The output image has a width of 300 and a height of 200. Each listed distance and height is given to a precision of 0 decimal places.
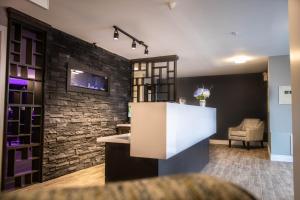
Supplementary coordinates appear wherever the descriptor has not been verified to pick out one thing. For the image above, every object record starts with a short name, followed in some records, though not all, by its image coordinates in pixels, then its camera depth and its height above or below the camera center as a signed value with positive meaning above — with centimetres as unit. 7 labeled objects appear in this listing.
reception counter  221 -38
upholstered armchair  632 -65
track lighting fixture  340 +121
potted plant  437 +29
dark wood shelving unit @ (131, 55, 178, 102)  516 +98
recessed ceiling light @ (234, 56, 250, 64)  525 +122
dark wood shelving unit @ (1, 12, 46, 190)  290 +0
